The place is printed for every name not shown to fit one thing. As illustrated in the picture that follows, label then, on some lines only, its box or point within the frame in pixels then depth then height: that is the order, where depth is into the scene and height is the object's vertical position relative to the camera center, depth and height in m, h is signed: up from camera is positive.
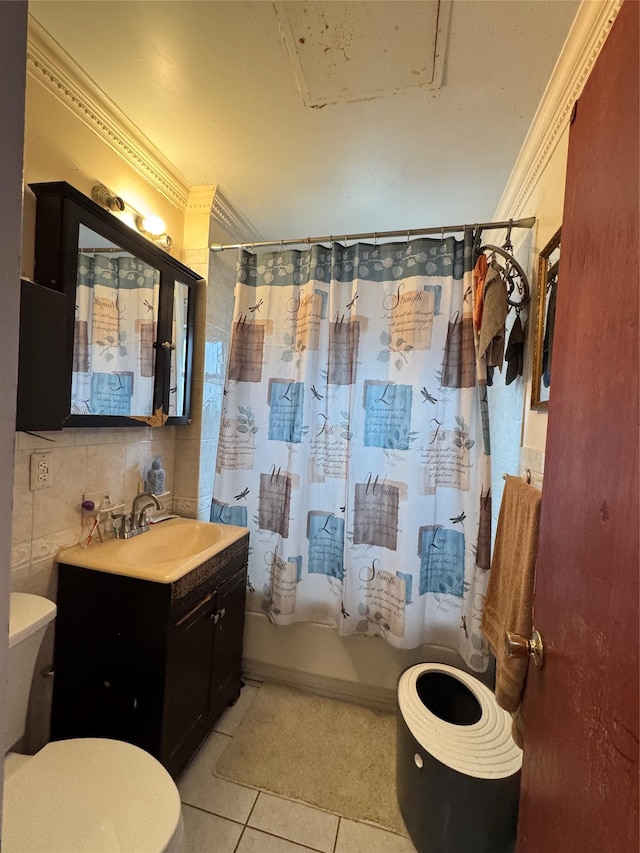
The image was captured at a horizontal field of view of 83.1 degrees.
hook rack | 1.37 +0.58
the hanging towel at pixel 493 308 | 1.36 +0.45
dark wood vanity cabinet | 1.24 -0.91
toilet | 0.82 -0.99
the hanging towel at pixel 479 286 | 1.45 +0.57
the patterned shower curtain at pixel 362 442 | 1.64 -0.12
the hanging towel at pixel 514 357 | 1.43 +0.28
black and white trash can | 1.08 -1.09
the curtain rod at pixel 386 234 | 1.47 +0.86
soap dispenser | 1.74 -0.36
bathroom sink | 1.27 -0.58
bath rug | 1.38 -1.46
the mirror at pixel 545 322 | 1.19 +0.37
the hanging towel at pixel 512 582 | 0.93 -0.50
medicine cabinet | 1.21 +0.36
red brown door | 0.46 -0.11
